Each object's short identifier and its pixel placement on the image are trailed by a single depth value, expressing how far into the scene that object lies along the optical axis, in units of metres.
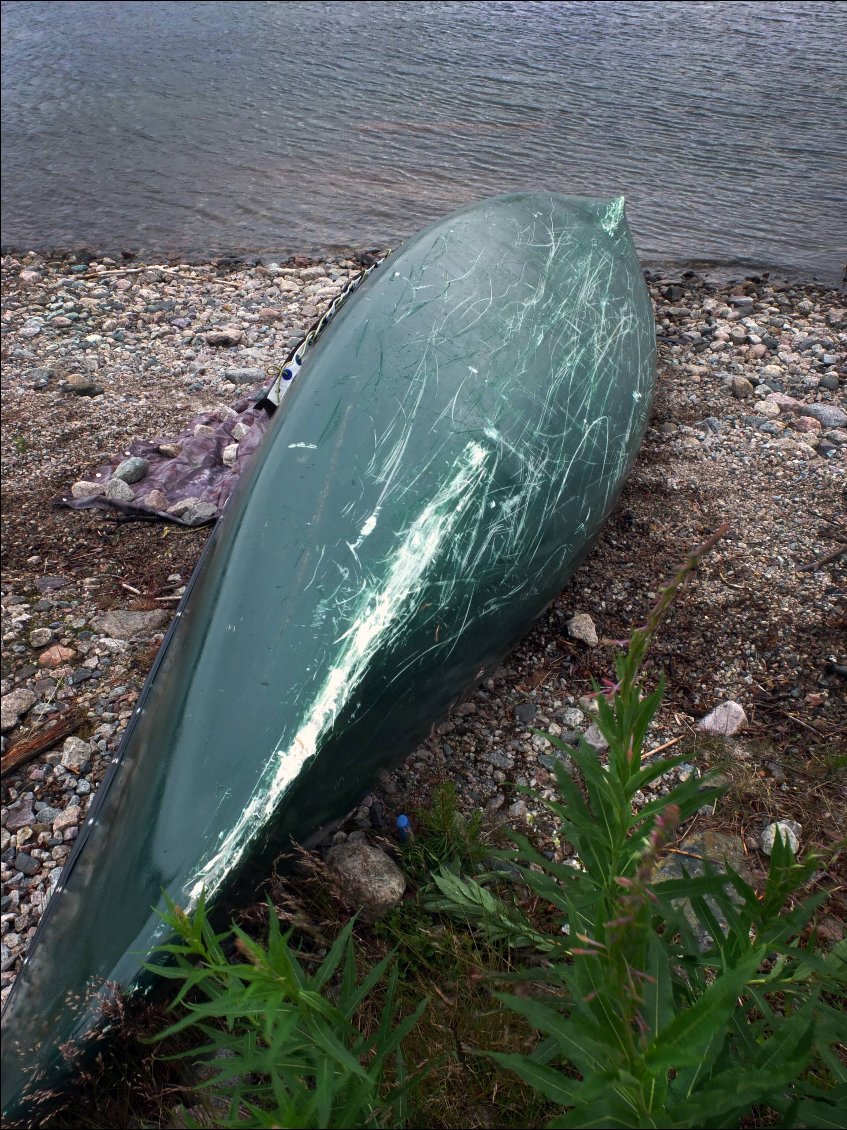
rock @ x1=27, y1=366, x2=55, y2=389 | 4.57
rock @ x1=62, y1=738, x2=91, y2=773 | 2.55
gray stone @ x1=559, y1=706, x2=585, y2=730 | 2.62
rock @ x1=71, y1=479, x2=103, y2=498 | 3.64
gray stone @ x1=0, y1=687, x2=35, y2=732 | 2.69
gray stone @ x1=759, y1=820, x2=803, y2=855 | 2.26
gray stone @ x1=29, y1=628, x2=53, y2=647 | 2.96
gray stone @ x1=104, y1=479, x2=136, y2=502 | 3.60
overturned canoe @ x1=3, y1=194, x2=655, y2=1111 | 1.71
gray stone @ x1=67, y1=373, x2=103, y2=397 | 4.49
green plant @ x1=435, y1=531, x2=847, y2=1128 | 0.90
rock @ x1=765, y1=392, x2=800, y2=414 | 4.13
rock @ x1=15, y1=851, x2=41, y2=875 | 2.29
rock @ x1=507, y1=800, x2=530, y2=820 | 2.37
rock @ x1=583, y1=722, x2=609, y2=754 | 2.52
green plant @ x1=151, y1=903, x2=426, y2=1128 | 1.13
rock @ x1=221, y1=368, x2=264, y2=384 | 4.57
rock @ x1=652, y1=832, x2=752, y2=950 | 2.22
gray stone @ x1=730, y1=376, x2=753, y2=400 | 4.25
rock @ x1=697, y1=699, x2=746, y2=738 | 2.60
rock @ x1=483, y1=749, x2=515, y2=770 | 2.51
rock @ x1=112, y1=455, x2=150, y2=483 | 3.71
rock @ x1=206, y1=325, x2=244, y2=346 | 4.95
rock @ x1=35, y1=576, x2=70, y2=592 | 3.19
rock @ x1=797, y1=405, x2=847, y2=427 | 4.01
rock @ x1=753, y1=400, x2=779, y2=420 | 4.09
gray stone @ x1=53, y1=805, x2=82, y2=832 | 2.40
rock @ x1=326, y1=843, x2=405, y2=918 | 2.08
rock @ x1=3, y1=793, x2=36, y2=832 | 2.40
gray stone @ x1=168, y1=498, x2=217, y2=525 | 3.46
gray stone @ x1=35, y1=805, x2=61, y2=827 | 2.42
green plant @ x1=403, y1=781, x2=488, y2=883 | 2.20
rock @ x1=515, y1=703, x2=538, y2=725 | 2.63
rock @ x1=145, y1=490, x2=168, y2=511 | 3.52
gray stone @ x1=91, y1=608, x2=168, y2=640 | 2.98
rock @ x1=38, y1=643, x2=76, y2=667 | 2.89
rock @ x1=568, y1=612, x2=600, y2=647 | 2.85
